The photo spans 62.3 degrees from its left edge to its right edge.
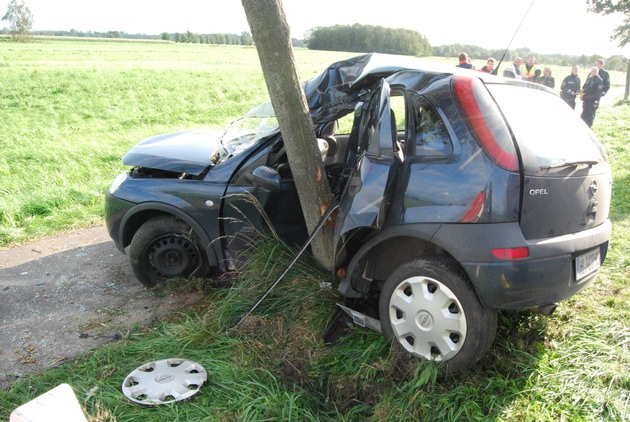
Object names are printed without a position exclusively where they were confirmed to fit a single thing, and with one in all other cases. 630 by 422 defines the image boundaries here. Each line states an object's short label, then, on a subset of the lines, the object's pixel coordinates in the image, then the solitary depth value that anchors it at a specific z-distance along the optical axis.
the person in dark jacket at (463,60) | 12.10
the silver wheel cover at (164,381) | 2.89
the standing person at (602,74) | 13.86
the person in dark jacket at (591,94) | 13.10
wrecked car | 2.63
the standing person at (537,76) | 13.85
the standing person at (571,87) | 13.90
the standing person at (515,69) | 12.00
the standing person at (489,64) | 12.92
